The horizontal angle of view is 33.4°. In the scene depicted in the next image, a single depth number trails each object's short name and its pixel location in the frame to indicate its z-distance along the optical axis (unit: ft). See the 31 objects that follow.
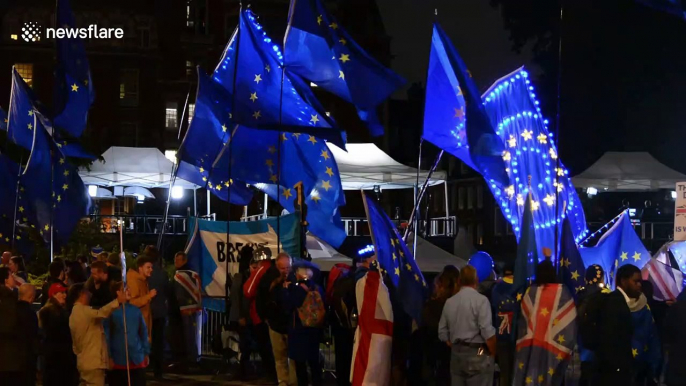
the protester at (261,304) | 47.88
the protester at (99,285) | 41.60
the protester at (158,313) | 52.95
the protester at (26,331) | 39.88
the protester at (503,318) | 42.80
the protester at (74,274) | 46.50
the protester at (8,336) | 39.70
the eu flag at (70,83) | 67.31
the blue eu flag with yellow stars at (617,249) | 57.57
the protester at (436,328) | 39.73
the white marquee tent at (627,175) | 107.86
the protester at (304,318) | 45.55
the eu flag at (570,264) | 40.40
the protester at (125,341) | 39.11
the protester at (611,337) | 35.83
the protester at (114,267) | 42.86
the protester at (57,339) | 41.29
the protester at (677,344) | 35.32
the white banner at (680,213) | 52.70
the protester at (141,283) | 44.52
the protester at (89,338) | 38.83
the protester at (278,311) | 46.11
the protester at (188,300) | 55.47
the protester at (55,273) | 46.57
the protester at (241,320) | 52.03
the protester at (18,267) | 56.03
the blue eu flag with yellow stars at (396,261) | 40.78
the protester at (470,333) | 36.22
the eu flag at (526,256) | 39.04
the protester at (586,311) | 36.70
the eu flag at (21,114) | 73.72
